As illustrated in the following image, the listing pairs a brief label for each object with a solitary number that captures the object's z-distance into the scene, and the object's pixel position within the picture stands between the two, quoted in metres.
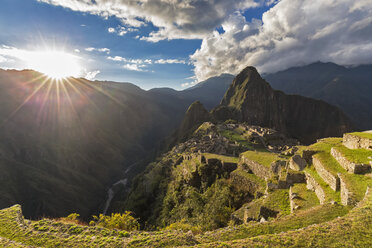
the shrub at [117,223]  16.23
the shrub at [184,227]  12.88
